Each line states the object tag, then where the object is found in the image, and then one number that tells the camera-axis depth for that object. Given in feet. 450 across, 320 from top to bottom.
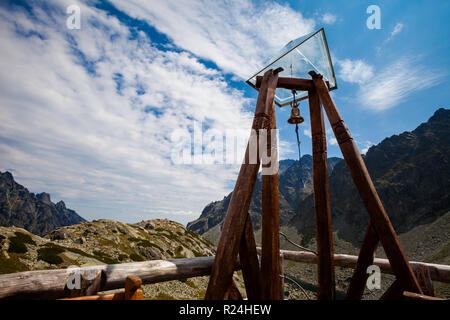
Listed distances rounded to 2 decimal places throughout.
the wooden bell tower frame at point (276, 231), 8.50
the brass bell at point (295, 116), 14.79
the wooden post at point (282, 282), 14.04
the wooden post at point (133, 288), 7.47
